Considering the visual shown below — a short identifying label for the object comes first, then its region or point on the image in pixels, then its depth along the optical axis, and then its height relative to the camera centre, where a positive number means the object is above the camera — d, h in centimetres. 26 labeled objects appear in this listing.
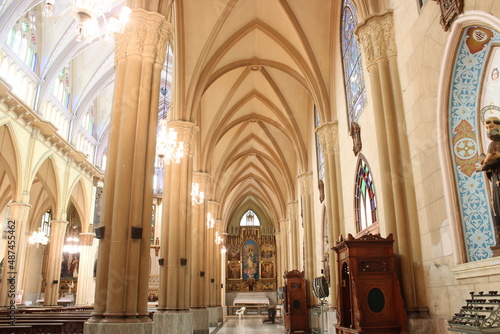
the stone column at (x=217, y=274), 2307 +129
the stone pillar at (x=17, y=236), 1733 +243
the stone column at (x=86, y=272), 2498 +142
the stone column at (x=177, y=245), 1152 +145
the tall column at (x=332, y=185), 1301 +331
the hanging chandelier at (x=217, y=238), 2667 +346
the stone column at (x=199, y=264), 1546 +126
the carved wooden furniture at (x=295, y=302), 1634 -31
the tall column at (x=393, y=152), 741 +254
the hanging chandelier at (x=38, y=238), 1973 +266
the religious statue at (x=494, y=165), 482 +140
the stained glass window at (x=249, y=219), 4125 +706
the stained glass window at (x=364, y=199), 1028 +233
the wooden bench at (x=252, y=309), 3369 -113
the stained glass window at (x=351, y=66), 1105 +609
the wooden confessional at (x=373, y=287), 722 +9
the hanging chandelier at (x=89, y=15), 626 +406
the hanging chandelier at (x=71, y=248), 2370 +266
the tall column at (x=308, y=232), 1723 +256
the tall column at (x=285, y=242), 2927 +360
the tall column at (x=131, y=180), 690 +197
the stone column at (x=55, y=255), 2195 +215
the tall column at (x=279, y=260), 3598 +287
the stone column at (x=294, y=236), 2290 +312
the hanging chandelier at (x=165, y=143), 1058 +369
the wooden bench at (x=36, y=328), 643 -49
